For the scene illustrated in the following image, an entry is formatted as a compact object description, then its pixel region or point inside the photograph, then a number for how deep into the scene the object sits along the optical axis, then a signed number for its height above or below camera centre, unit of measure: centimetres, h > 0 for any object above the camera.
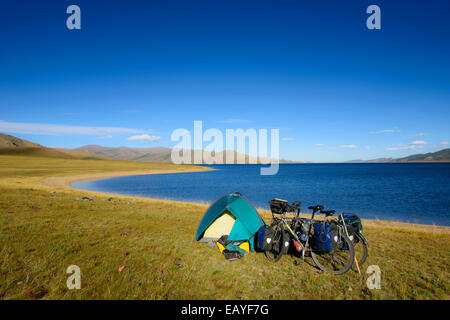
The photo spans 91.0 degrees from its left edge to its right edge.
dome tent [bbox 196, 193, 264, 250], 1011 -285
